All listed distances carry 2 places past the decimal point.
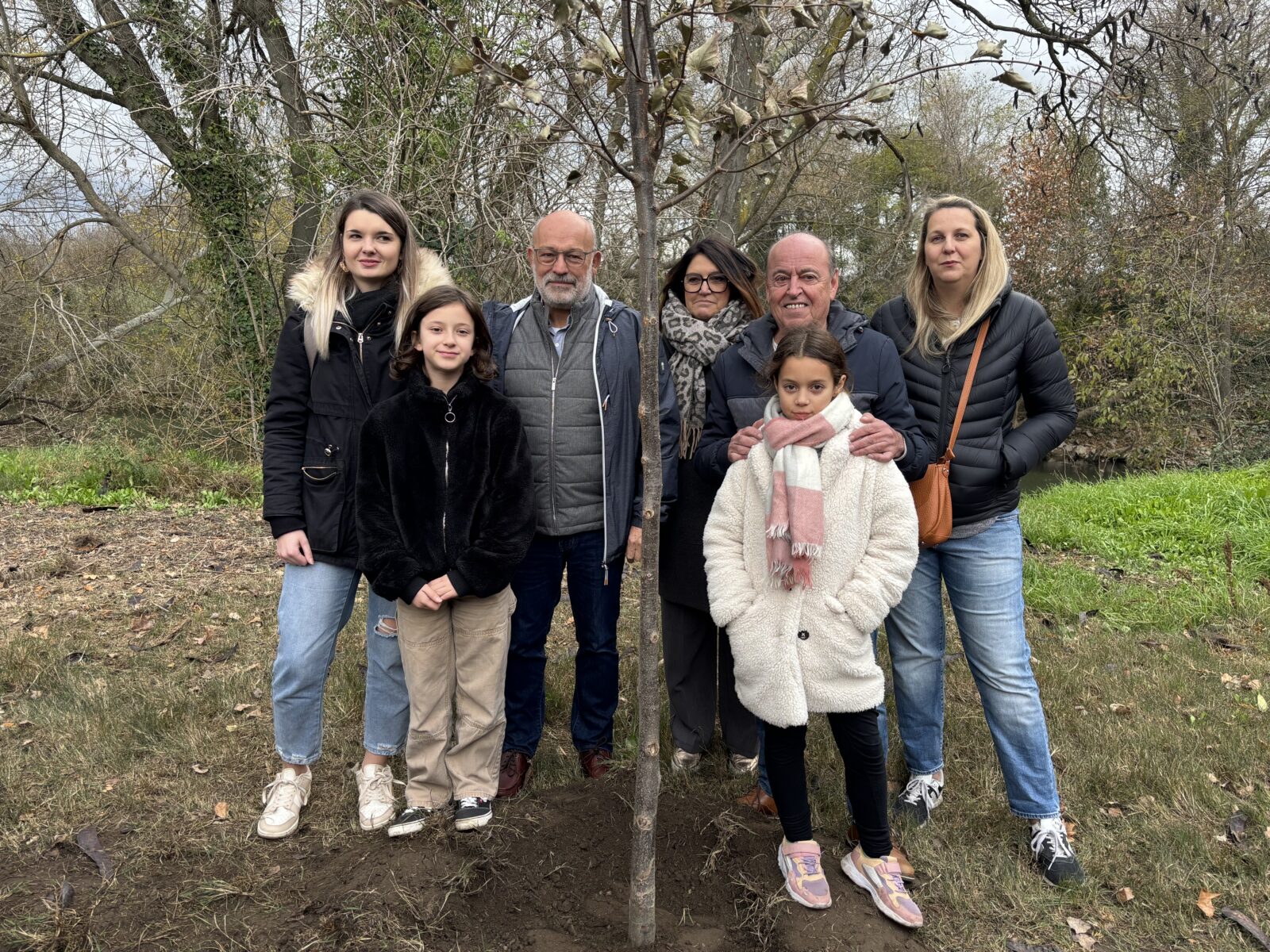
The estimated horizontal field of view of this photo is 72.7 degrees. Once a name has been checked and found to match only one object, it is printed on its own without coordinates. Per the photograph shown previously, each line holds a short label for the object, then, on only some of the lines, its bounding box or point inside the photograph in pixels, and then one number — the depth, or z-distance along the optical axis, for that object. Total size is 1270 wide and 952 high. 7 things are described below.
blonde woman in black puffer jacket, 2.95
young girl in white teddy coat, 2.61
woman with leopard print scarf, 3.47
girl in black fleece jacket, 2.98
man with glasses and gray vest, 3.37
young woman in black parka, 3.13
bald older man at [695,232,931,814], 2.91
